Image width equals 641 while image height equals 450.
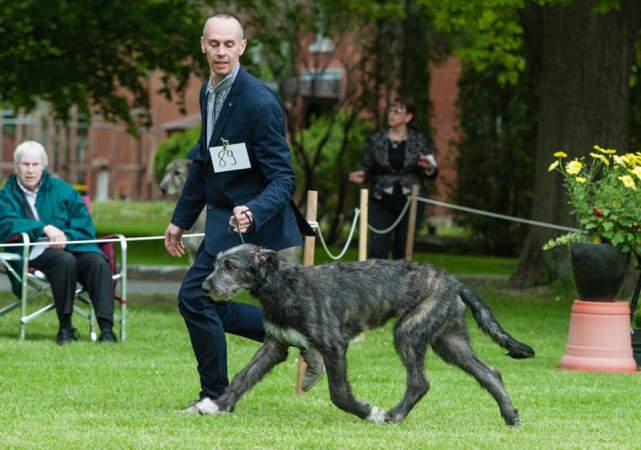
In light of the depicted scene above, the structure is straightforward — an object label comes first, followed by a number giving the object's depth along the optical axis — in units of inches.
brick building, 1285.7
